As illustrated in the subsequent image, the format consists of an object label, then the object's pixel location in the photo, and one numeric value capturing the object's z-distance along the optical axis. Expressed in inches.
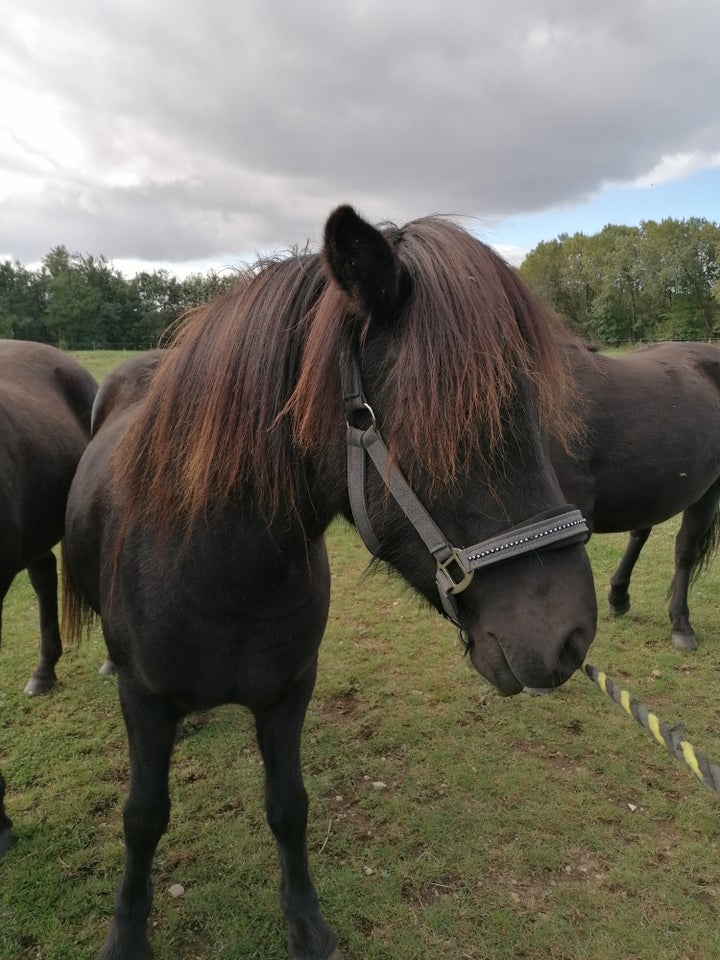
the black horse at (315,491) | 47.4
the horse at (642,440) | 135.6
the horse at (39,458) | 109.8
